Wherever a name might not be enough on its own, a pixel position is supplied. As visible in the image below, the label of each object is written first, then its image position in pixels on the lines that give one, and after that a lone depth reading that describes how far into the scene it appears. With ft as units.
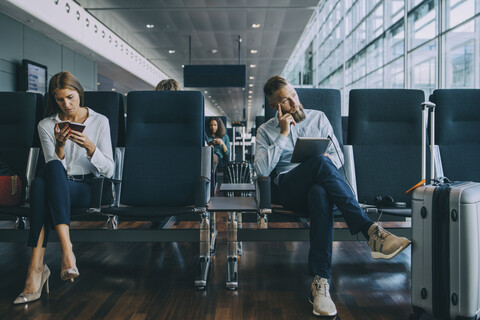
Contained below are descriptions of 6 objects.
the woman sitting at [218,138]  15.97
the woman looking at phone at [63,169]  5.79
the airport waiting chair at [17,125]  7.97
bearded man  5.44
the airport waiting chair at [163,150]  7.69
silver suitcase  4.50
